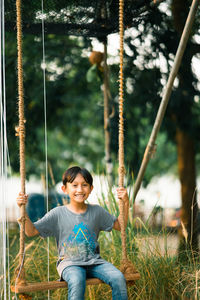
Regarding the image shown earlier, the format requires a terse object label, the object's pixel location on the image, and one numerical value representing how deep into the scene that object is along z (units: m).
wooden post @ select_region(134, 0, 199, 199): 3.16
